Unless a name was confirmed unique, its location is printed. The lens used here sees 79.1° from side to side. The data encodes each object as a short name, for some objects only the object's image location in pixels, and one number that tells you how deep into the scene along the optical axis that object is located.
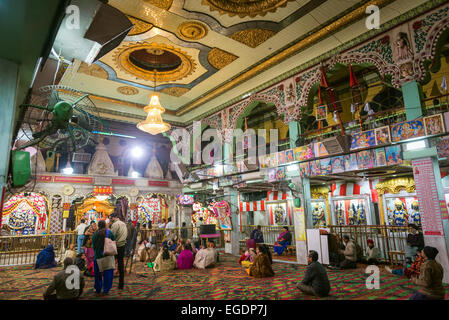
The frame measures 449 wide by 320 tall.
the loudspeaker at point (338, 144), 7.68
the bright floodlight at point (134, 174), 15.68
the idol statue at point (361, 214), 11.12
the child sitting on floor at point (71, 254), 7.60
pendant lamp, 9.08
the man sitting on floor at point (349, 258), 7.62
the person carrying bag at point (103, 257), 5.24
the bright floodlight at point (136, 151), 15.92
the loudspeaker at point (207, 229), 11.01
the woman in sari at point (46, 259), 8.49
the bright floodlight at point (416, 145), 6.50
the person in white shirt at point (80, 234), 9.49
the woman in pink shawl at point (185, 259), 8.24
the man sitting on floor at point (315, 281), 5.07
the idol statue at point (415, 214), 9.55
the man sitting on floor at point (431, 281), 3.75
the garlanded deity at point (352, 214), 11.41
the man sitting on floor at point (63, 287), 4.55
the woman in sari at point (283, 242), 10.66
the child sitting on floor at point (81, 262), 7.41
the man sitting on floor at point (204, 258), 8.31
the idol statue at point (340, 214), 11.78
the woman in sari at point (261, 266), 6.85
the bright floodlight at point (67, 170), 13.74
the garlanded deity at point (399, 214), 10.01
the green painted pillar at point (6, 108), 2.89
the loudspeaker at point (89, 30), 2.85
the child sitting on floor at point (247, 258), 8.16
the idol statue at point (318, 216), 12.55
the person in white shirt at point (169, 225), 12.06
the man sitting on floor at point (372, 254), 8.35
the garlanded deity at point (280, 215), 13.93
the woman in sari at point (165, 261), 7.89
